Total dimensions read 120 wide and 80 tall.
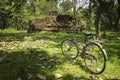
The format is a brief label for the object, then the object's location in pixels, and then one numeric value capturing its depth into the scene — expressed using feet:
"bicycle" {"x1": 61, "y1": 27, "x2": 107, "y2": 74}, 9.92
